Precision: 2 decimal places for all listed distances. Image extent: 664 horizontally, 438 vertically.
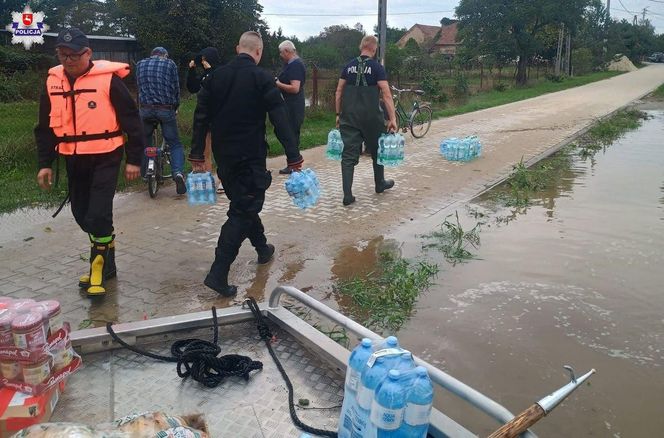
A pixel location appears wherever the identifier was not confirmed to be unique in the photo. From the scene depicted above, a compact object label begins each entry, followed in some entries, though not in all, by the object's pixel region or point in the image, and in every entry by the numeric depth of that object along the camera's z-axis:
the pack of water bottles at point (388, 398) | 2.16
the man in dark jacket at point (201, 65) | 7.30
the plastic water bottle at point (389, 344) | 2.47
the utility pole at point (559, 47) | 42.06
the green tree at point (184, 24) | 28.50
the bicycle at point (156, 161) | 7.79
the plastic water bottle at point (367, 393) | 2.25
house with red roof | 79.17
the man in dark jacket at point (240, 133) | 4.64
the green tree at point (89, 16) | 33.91
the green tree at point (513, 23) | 37.62
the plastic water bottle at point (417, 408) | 2.19
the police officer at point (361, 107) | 7.33
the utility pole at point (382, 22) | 11.91
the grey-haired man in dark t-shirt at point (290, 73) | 8.76
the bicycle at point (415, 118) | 13.45
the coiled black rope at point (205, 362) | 2.93
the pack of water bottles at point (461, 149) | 10.85
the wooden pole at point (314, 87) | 17.61
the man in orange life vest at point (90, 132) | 4.41
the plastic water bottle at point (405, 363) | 2.30
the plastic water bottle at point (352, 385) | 2.37
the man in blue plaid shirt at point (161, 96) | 7.64
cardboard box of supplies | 2.53
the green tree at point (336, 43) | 42.50
